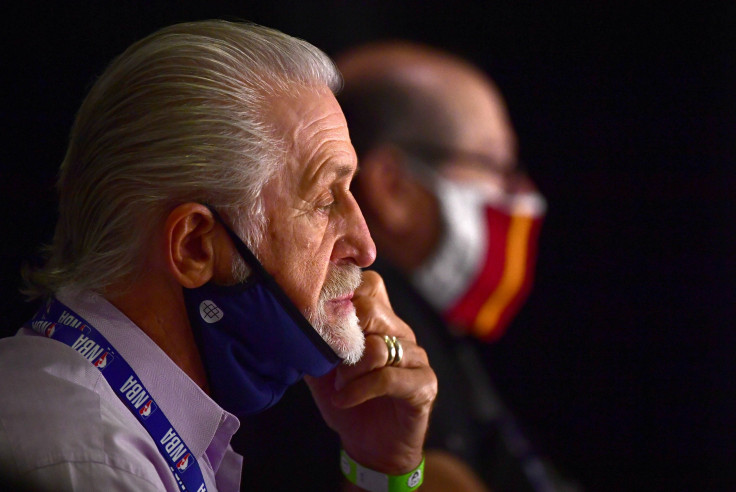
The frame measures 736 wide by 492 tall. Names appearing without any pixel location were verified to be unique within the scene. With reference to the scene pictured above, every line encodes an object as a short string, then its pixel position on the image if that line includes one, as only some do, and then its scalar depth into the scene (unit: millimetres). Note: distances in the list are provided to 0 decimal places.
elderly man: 3689
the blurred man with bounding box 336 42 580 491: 4825
